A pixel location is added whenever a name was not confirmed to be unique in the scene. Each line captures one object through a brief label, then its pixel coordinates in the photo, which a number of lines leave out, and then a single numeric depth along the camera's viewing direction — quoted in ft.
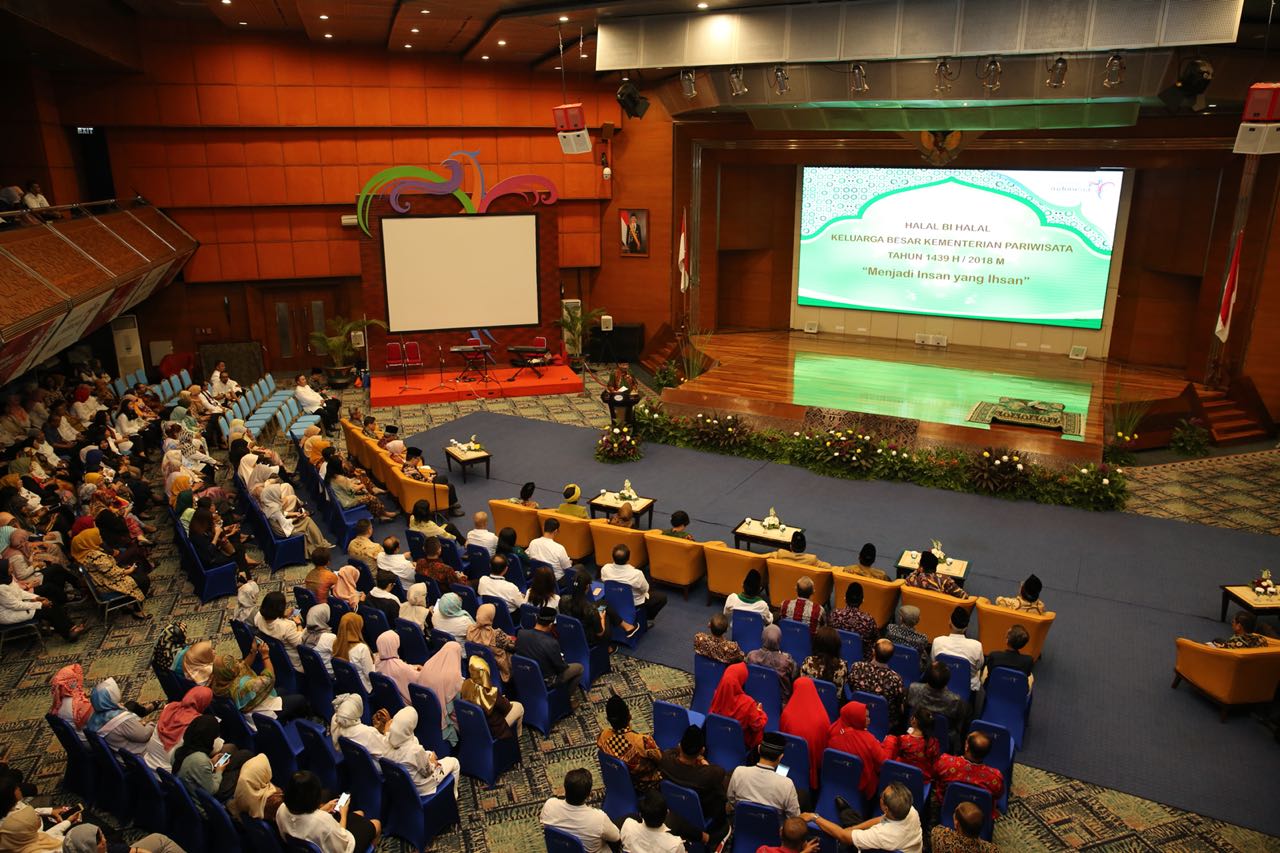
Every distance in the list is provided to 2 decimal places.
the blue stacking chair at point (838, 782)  17.15
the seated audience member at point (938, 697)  18.67
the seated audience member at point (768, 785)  16.01
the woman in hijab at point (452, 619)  22.25
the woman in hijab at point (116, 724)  18.42
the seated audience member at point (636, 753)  17.26
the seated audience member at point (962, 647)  21.36
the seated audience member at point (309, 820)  15.05
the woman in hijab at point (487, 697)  19.90
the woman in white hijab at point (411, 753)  17.74
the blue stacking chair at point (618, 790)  16.97
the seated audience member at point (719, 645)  20.97
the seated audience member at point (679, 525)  28.45
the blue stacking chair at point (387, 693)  19.84
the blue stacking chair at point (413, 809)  17.63
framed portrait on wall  62.08
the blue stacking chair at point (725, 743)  18.51
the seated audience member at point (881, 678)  19.88
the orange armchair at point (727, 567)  27.09
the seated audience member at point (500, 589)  24.43
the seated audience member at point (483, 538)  28.25
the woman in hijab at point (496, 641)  21.81
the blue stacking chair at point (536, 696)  21.52
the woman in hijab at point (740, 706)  19.08
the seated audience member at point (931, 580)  25.55
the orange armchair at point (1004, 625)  23.86
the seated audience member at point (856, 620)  22.93
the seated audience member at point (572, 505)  31.32
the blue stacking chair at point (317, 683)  21.66
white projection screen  56.39
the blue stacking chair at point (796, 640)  23.06
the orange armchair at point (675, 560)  28.12
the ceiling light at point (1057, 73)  35.09
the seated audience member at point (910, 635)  22.07
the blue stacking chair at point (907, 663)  21.54
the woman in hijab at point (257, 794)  15.80
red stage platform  52.85
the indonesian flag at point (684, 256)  58.44
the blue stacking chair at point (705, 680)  21.43
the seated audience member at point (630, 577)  25.62
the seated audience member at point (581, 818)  15.07
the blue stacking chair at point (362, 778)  17.88
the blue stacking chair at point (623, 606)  25.64
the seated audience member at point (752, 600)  23.52
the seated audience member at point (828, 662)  20.35
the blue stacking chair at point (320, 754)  18.29
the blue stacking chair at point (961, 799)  16.11
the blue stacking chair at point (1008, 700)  20.56
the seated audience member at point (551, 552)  27.04
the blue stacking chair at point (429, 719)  19.56
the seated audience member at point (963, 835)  13.99
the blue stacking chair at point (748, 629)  23.86
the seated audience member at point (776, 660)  20.93
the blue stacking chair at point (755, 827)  15.55
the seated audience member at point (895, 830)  14.73
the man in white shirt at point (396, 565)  25.82
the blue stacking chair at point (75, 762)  19.01
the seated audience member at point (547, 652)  21.70
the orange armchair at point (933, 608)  24.85
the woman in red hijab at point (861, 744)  17.38
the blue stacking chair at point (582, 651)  23.16
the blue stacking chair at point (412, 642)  22.70
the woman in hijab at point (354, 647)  20.89
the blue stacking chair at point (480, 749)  19.65
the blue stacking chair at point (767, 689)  20.59
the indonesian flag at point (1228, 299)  39.83
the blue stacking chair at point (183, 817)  16.80
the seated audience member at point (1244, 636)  22.59
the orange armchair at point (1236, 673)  22.03
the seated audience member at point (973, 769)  16.57
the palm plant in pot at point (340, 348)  57.16
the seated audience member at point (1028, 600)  23.85
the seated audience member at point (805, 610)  22.97
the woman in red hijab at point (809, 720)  18.34
